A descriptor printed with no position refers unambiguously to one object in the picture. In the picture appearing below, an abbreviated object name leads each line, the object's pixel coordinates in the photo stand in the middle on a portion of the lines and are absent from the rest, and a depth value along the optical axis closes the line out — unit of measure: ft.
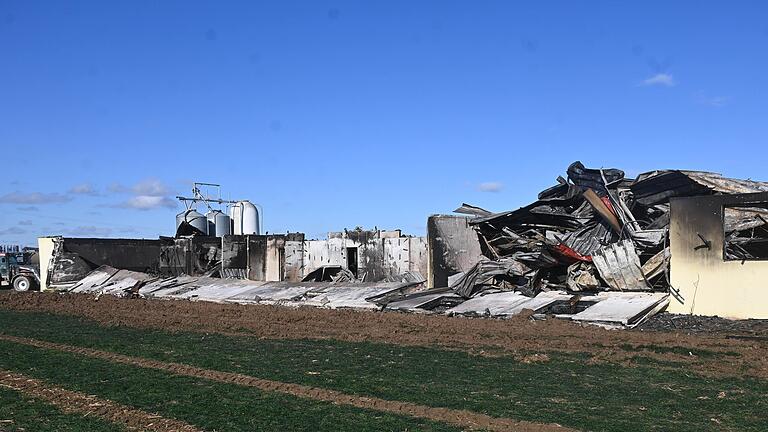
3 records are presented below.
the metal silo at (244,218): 157.79
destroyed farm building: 63.87
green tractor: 134.75
